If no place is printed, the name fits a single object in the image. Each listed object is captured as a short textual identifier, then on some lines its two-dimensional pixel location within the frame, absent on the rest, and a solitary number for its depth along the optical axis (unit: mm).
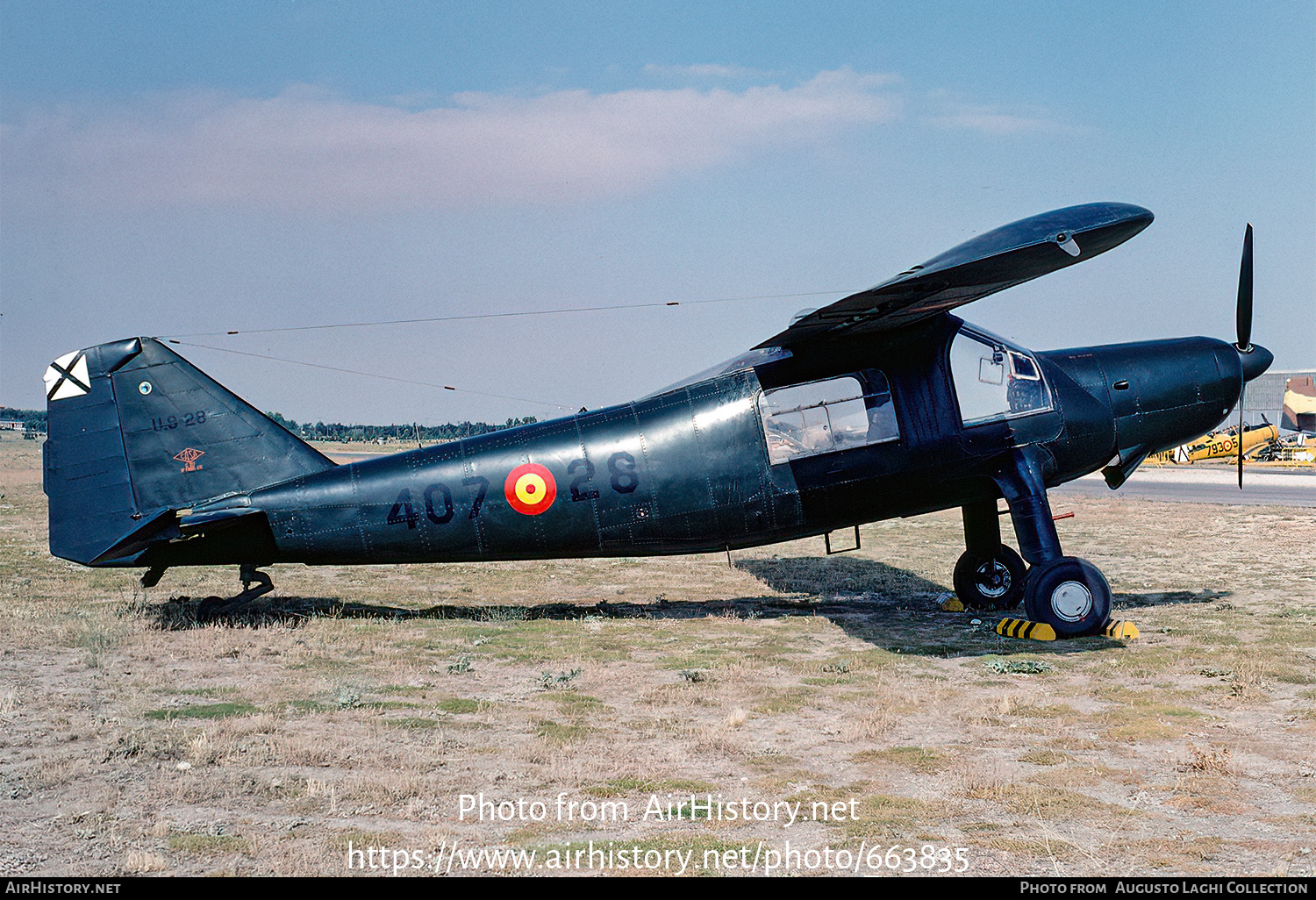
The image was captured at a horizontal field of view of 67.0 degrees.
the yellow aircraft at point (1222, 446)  53969
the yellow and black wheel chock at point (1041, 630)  11383
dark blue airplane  12195
